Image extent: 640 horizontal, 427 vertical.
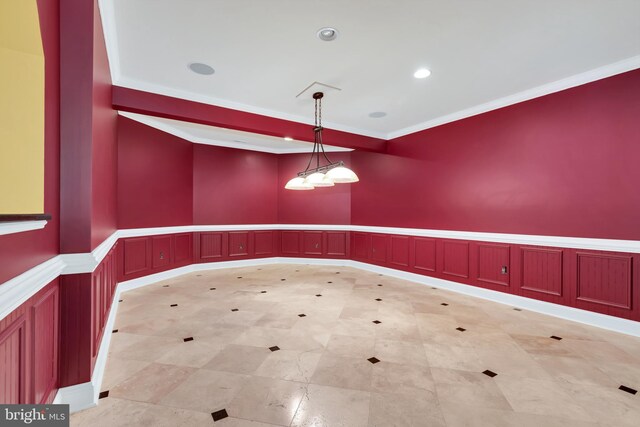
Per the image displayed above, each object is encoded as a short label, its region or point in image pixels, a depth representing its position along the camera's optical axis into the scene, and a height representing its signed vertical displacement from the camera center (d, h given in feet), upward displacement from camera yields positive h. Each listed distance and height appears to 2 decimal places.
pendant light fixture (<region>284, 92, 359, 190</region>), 12.18 +1.81
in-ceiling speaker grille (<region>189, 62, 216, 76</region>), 10.83 +6.01
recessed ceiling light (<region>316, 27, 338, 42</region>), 8.71 +5.99
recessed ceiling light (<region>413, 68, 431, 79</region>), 11.28 +6.10
